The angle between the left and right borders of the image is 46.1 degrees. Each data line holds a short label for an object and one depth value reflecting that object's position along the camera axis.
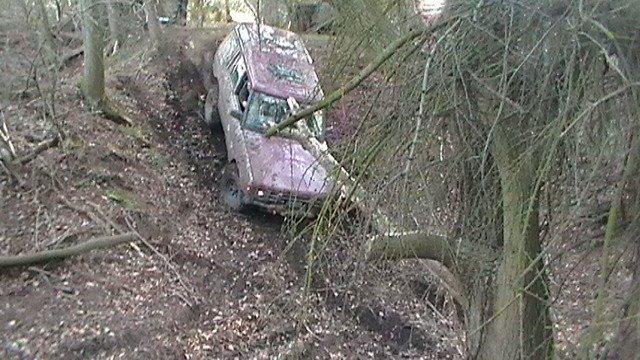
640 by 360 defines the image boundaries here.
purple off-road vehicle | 10.87
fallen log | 8.09
